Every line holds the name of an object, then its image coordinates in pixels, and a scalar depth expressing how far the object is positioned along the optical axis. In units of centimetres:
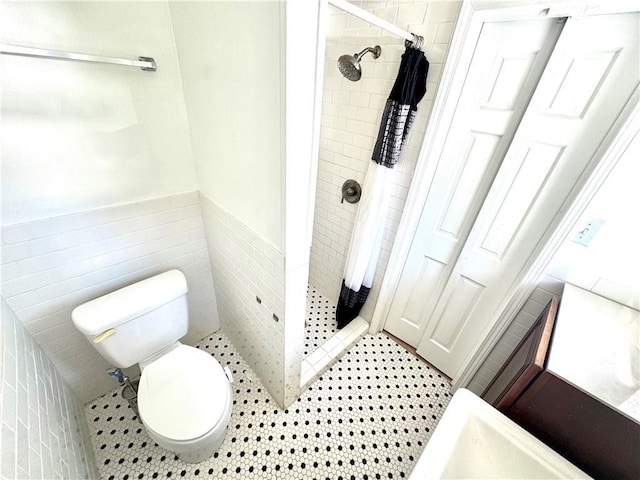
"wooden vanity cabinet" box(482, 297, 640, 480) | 68
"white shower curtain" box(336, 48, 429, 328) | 108
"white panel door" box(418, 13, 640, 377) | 80
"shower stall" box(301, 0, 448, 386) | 111
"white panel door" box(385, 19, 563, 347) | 93
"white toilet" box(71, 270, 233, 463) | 100
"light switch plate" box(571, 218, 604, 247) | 93
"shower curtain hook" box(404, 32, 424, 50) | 102
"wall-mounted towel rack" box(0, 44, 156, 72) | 66
